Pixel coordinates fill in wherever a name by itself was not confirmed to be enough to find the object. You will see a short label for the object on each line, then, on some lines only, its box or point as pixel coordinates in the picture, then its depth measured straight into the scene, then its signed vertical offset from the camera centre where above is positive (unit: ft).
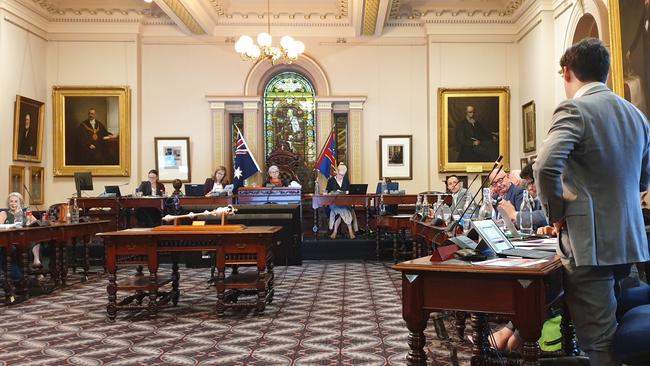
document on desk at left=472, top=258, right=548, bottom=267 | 7.69 -1.08
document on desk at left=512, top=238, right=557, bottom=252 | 9.81 -1.10
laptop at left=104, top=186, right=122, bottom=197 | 37.19 -0.07
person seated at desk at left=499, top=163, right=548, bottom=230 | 11.45 -0.66
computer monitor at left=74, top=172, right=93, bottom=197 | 37.42 +0.62
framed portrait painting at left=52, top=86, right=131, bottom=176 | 43.50 +4.70
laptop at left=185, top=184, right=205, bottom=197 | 37.42 -0.13
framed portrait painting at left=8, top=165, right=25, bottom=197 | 38.14 +0.84
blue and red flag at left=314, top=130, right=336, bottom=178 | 42.50 +2.05
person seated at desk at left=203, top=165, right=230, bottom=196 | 39.41 +0.49
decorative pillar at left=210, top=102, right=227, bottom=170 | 44.65 +4.38
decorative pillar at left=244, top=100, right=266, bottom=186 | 44.96 +4.62
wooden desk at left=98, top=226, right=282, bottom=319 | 18.19 -1.99
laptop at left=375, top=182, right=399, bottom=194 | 37.96 +0.00
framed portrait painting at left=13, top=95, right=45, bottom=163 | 39.17 +4.43
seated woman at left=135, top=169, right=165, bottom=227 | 36.35 -0.32
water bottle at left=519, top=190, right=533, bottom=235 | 12.48 -0.82
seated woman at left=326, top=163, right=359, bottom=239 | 36.99 -2.04
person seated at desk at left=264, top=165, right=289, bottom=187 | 39.27 +0.70
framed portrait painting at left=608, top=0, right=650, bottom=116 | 22.17 +5.44
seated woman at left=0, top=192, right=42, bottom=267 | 23.16 -0.92
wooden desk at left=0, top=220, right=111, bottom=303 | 21.26 -2.12
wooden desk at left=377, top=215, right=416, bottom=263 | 28.12 -1.94
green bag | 12.33 -3.40
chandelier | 34.30 +8.63
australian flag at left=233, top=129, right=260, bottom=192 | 41.55 +1.79
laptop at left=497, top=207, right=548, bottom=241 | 11.87 -1.03
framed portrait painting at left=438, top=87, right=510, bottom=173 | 43.57 +4.62
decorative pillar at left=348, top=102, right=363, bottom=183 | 44.98 +3.87
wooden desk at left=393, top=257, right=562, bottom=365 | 7.33 -1.45
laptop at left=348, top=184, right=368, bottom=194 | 36.86 -0.13
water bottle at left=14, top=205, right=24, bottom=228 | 23.02 -1.10
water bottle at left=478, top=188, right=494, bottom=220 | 13.64 -0.52
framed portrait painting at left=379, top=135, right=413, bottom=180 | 44.88 +2.40
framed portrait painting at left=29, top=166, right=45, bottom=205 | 41.27 +0.43
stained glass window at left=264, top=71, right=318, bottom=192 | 46.09 +5.86
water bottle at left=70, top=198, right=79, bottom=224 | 27.22 -1.19
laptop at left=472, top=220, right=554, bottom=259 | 8.61 -0.90
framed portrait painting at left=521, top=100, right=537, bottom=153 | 39.09 +4.16
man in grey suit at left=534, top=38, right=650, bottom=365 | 7.36 -0.17
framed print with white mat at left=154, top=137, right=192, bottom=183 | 44.45 +2.45
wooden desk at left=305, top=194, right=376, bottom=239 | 36.17 -0.80
